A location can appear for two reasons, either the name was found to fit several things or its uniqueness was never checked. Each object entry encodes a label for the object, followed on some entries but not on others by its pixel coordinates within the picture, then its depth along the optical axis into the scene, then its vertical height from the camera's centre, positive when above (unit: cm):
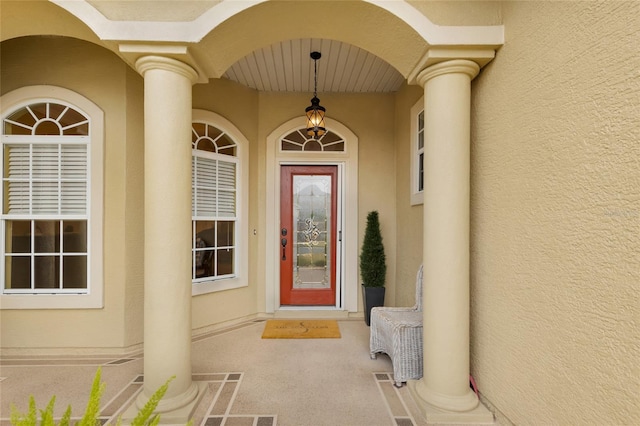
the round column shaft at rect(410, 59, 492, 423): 207 -9
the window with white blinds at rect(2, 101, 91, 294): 296 +18
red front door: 419 -22
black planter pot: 385 -96
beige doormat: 341 -125
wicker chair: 244 -99
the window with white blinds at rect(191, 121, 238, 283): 356 +18
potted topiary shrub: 385 -59
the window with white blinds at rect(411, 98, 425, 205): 335 +74
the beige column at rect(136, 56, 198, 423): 205 -5
